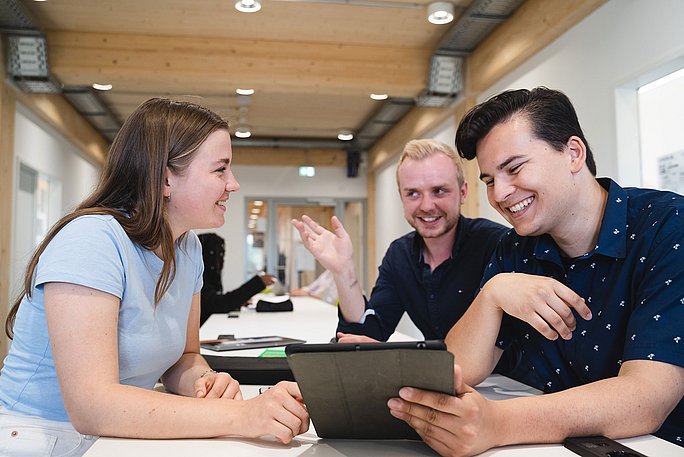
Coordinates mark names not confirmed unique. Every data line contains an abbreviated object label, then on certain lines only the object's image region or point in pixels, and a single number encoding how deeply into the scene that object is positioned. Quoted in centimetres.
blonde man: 229
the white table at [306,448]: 101
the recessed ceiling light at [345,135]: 994
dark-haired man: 105
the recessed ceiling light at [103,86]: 620
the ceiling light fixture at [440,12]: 517
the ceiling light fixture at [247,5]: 492
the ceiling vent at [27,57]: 566
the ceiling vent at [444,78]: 627
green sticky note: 205
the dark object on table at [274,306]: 436
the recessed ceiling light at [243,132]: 924
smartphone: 96
